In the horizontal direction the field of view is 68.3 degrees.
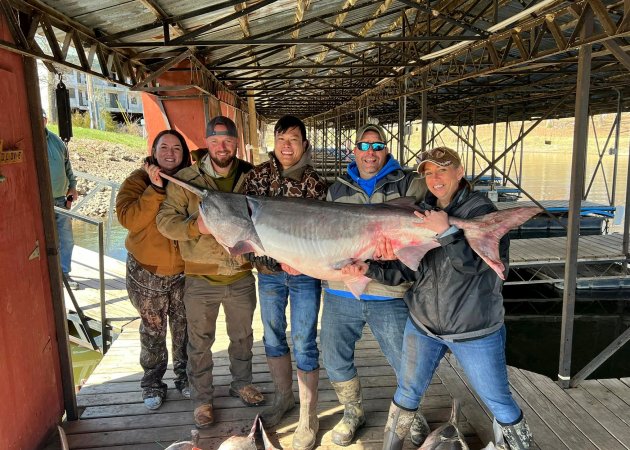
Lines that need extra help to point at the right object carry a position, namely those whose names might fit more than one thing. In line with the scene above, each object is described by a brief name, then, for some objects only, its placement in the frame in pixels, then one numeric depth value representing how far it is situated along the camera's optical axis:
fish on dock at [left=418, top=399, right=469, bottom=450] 2.90
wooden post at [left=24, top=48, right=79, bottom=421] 3.20
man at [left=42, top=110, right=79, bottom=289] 6.29
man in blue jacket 2.98
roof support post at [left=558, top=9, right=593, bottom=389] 4.15
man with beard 3.24
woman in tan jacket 3.35
